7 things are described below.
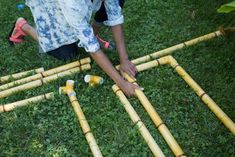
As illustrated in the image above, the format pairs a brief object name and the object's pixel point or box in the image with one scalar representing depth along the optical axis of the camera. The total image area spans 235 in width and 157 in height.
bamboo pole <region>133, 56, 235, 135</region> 3.02
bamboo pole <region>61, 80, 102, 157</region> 2.94
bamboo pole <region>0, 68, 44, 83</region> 3.68
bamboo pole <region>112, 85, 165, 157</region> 2.87
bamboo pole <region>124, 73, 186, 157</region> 2.86
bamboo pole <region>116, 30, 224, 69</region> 3.67
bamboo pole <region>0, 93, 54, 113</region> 3.35
